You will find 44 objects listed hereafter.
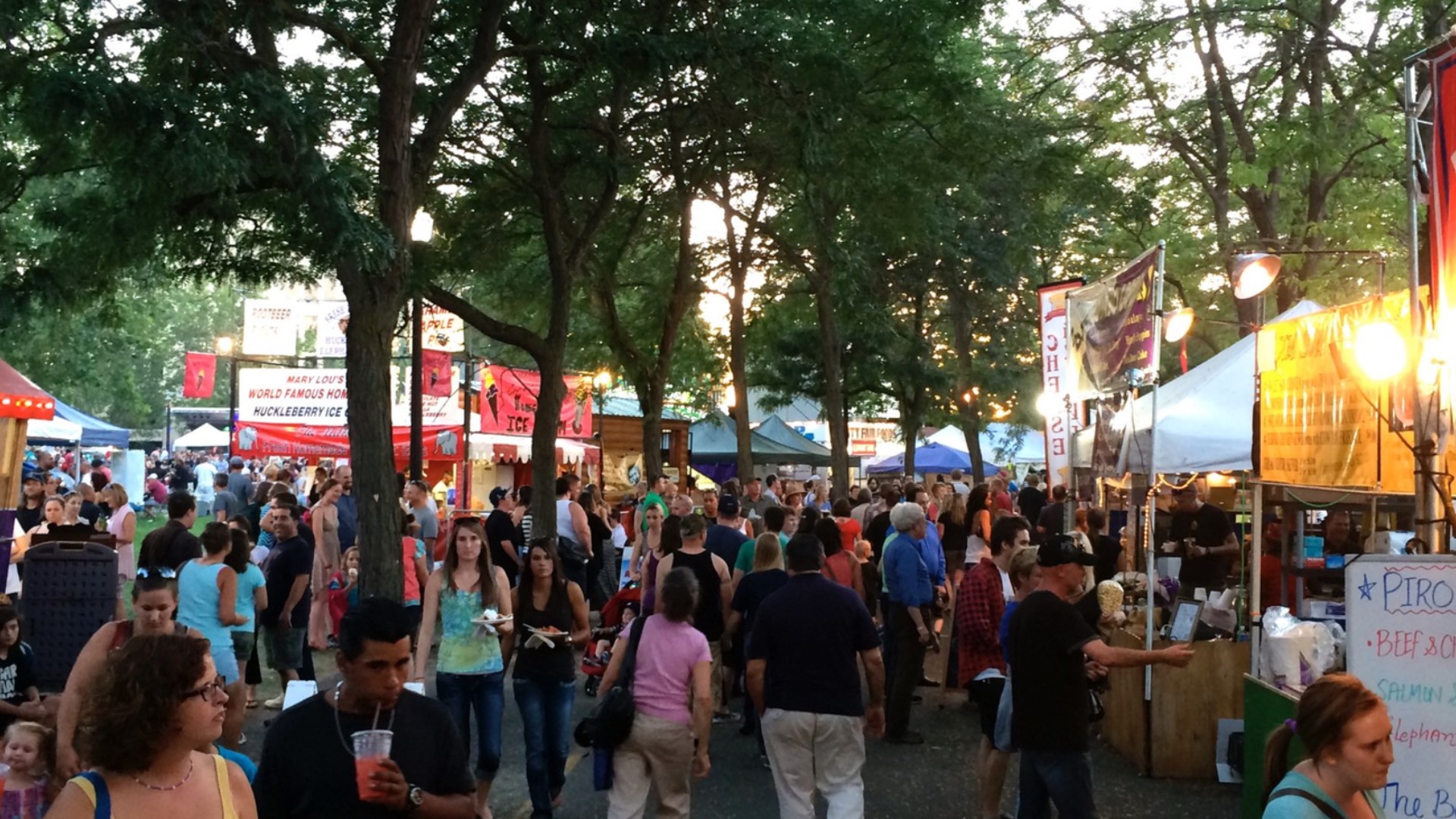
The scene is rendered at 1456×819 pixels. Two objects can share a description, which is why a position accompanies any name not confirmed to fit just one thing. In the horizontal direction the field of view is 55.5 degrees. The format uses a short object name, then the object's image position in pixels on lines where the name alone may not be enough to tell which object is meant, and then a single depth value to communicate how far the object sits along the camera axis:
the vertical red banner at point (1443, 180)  5.95
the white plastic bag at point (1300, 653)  6.98
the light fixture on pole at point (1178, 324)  13.32
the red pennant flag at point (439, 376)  21.88
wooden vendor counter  9.55
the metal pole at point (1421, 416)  6.04
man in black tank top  9.38
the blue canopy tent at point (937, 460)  43.06
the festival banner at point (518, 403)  27.03
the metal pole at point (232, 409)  27.81
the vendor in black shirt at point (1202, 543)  13.98
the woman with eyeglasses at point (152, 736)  3.12
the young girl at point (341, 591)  14.03
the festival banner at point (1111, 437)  11.16
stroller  9.10
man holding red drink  3.47
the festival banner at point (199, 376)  37.62
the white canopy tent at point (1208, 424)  11.11
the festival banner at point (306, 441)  25.89
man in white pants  6.72
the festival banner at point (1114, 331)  10.58
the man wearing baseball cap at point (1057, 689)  6.14
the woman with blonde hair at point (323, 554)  13.93
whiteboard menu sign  5.37
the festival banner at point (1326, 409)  7.59
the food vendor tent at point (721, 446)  37.88
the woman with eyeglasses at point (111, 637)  5.26
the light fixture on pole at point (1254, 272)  9.52
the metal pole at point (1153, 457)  9.48
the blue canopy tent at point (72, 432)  28.14
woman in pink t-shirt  6.68
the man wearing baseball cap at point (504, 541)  11.71
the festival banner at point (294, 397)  26.84
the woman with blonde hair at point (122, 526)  14.02
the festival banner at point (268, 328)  47.25
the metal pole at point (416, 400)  16.14
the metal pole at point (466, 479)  18.30
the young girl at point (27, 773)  5.16
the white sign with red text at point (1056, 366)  16.12
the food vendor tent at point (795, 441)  39.09
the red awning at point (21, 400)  14.19
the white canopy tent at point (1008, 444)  45.97
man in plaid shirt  7.97
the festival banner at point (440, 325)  20.38
